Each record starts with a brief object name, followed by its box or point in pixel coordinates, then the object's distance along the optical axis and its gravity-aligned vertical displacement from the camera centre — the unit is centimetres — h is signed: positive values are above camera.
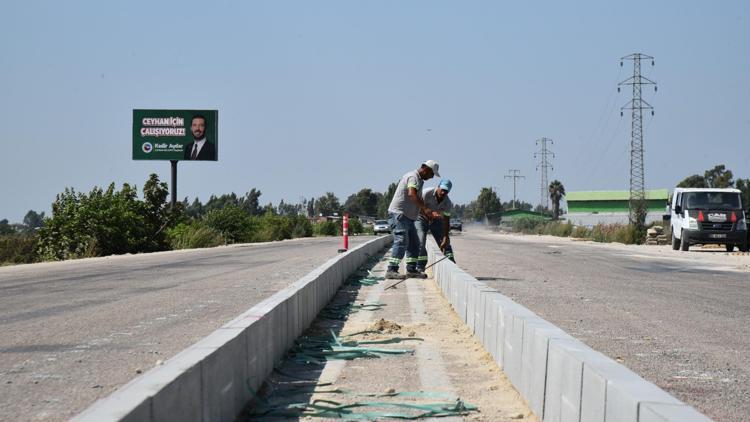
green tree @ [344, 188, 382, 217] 19762 +264
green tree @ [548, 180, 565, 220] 16262 +510
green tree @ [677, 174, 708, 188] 15762 +734
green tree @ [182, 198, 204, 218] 18588 +180
